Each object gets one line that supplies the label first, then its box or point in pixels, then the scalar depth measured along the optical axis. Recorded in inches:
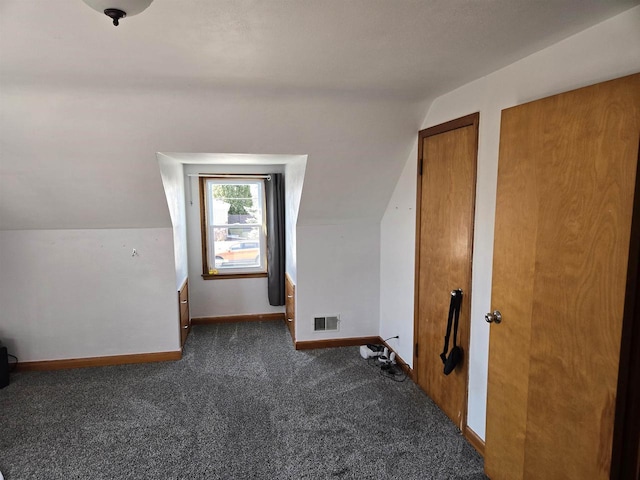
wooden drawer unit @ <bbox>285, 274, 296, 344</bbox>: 154.4
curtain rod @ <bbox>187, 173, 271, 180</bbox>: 174.4
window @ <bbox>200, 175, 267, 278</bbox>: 179.9
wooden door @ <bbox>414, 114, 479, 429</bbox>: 95.7
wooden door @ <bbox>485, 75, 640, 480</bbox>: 55.3
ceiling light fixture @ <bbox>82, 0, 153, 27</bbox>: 42.5
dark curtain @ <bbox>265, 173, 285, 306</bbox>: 175.5
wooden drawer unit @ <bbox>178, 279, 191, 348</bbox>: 148.7
